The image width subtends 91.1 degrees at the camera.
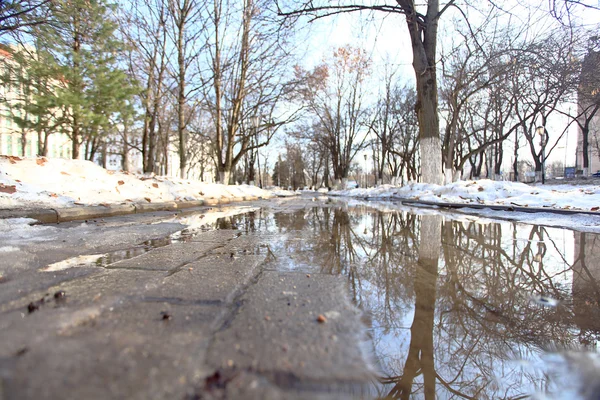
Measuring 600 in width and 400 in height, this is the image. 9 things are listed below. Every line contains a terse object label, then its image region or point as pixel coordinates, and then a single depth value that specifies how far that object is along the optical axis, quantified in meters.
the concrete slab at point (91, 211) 4.98
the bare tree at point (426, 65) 9.33
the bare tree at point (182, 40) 13.22
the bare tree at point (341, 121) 24.14
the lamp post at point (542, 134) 23.64
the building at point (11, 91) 7.34
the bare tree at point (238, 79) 14.36
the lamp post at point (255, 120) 17.45
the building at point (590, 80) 10.04
